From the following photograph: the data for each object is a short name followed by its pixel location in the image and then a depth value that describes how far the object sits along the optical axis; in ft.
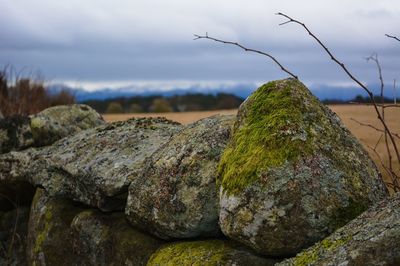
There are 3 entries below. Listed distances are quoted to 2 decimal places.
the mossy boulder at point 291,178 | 11.76
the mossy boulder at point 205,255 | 12.48
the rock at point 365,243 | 9.78
